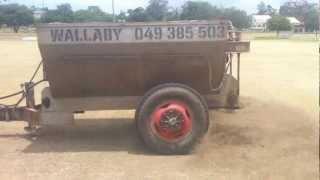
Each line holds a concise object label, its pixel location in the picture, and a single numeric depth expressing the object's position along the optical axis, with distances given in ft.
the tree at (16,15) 153.51
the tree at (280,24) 169.14
